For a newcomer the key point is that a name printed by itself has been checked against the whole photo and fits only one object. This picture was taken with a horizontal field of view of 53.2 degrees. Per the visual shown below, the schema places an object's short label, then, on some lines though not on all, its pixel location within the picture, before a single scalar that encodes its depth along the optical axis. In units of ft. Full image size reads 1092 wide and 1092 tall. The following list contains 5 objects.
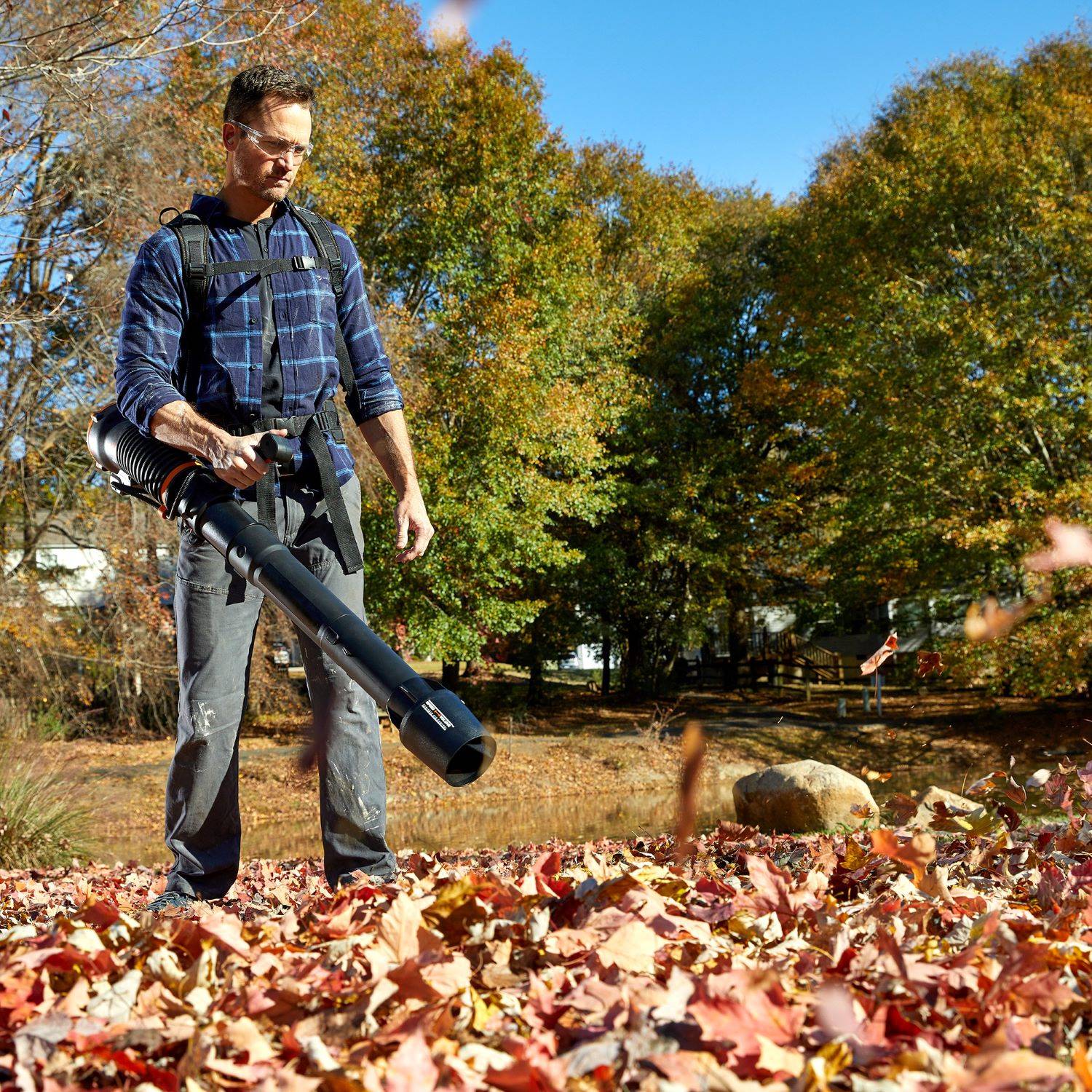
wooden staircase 95.73
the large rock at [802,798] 30.42
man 10.22
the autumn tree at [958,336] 56.24
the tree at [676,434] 78.84
